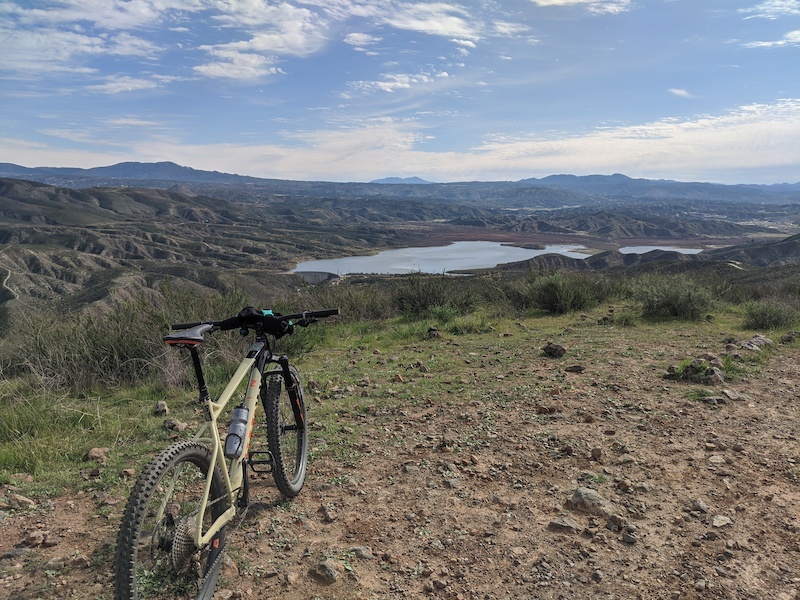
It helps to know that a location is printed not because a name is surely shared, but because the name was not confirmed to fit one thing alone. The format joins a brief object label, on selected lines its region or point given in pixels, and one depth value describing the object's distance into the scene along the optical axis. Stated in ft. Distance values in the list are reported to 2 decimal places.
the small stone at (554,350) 19.75
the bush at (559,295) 32.22
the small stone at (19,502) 8.62
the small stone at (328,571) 7.00
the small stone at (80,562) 7.04
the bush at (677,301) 28.91
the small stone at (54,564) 6.97
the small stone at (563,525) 8.19
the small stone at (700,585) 6.79
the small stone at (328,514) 8.66
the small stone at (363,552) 7.55
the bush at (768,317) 25.80
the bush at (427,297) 33.24
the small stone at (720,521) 8.24
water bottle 6.89
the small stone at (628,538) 7.86
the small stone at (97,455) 10.60
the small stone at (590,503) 8.63
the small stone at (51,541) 7.58
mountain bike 5.39
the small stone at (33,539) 7.55
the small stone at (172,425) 12.32
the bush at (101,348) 16.37
